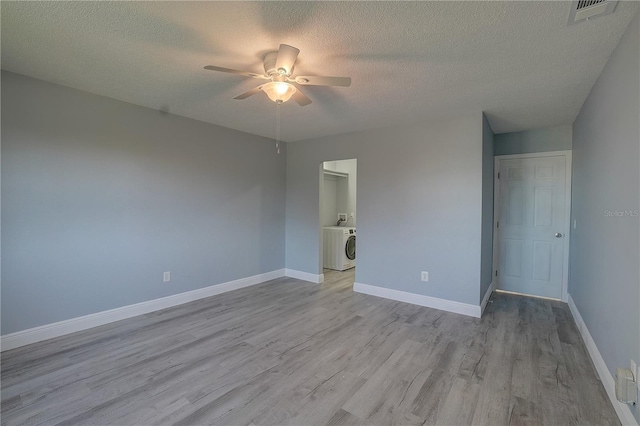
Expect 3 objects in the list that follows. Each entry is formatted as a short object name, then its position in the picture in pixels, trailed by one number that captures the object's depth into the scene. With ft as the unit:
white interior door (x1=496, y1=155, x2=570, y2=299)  13.26
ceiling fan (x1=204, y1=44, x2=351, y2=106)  6.20
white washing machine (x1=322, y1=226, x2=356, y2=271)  18.85
